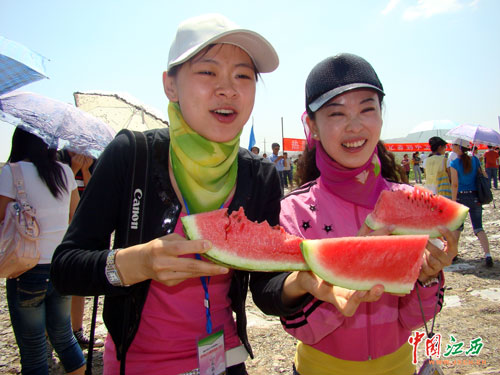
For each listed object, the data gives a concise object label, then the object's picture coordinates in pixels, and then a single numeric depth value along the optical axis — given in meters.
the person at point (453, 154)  6.72
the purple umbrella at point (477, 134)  7.18
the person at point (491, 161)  15.32
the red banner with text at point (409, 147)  36.46
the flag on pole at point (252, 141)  12.07
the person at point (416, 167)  21.80
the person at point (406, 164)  20.58
